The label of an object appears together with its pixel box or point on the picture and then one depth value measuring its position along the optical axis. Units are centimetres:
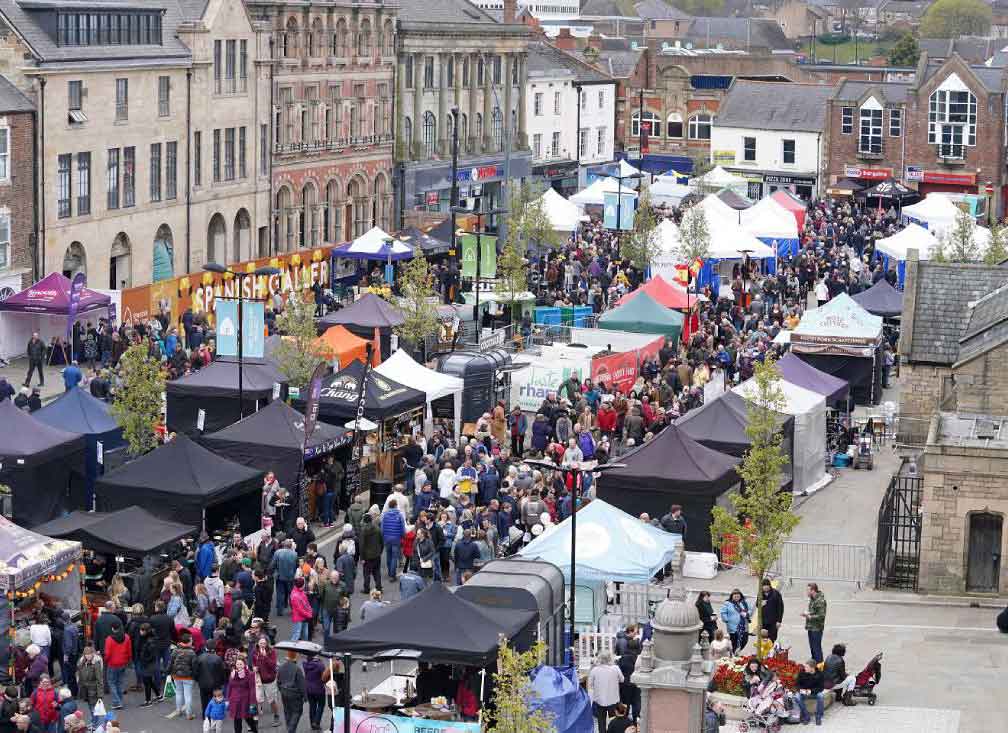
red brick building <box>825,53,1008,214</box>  9531
